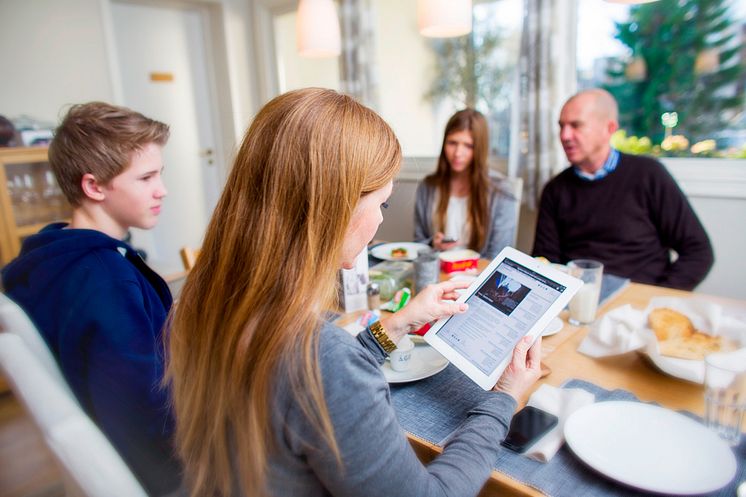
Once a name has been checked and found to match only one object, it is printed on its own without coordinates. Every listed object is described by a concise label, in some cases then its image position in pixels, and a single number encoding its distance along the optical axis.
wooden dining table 0.73
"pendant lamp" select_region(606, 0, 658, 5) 1.43
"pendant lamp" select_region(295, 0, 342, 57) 2.29
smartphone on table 0.77
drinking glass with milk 1.23
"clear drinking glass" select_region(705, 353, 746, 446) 0.77
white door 3.71
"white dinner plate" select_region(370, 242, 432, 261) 1.89
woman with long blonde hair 0.60
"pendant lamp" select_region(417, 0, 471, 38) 1.83
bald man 1.96
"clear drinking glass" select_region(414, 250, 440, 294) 1.46
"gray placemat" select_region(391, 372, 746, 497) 0.68
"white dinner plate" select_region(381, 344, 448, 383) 0.98
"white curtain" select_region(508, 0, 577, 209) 2.55
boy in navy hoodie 0.90
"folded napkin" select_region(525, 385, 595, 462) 0.75
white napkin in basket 0.93
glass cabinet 2.70
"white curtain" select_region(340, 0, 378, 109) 3.46
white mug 1.01
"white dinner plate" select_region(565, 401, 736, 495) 0.67
